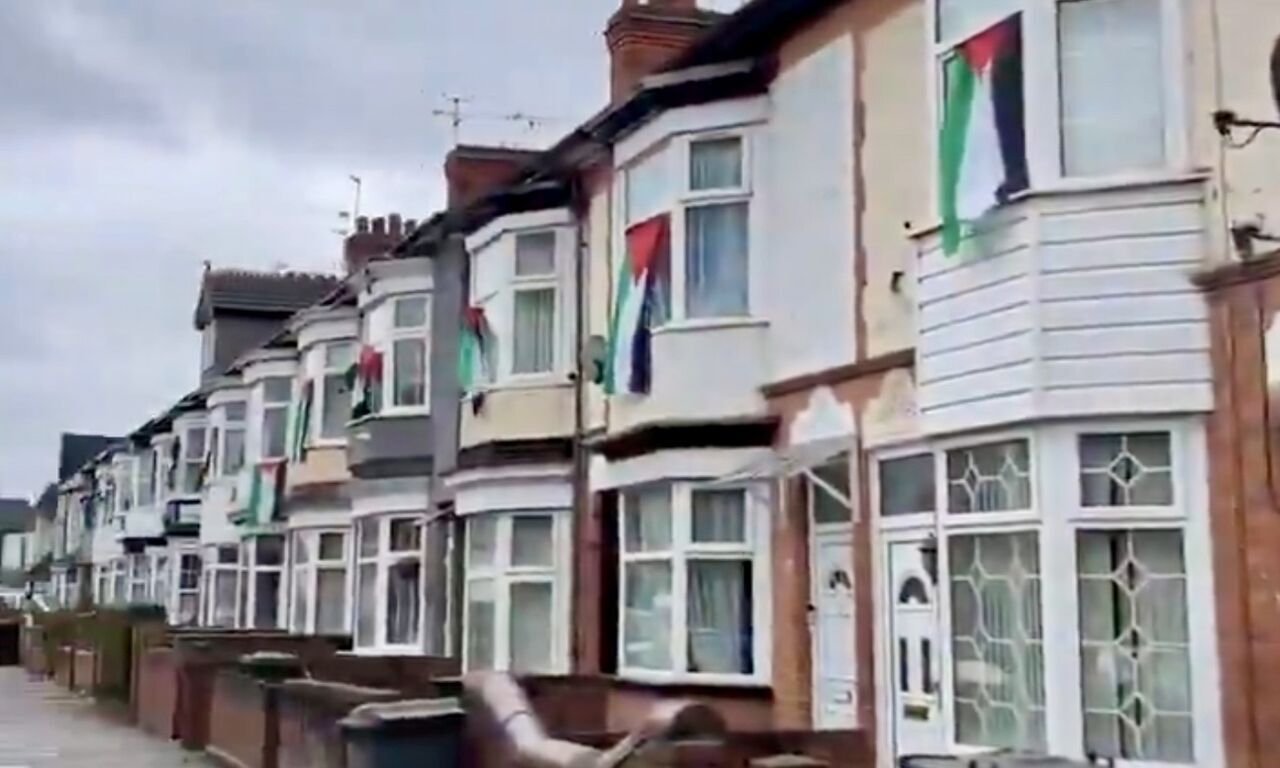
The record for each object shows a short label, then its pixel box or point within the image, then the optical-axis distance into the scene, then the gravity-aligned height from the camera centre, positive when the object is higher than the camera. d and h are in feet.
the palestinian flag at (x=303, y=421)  89.81 +10.86
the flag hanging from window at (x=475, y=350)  64.03 +10.68
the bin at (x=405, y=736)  38.84 -2.90
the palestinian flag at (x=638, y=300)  49.44 +9.79
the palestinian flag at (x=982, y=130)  34.42 +10.62
